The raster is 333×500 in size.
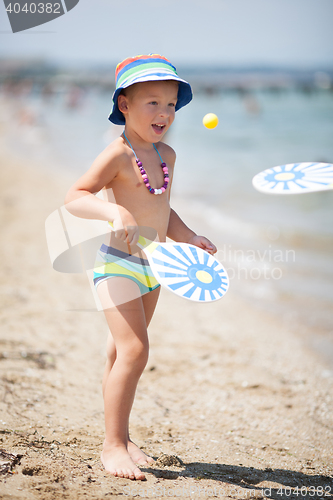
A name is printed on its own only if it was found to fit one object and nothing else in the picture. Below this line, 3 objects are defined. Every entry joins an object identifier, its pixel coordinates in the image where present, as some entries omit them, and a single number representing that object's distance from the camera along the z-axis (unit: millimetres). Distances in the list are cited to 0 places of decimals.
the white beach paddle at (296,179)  4445
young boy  4372
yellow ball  4575
